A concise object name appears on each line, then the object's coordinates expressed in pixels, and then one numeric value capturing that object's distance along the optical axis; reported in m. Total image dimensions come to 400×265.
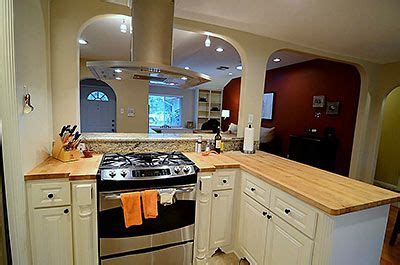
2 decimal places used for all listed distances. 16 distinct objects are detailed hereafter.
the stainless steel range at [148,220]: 1.51
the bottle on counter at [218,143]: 2.34
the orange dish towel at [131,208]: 1.48
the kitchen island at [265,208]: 1.18
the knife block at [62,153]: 1.67
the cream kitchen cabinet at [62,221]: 1.37
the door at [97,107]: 6.24
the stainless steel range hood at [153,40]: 1.61
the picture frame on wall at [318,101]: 4.20
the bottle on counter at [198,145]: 2.29
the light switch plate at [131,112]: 4.84
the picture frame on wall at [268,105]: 5.53
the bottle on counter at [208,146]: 2.33
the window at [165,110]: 7.88
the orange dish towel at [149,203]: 1.53
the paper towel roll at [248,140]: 2.38
